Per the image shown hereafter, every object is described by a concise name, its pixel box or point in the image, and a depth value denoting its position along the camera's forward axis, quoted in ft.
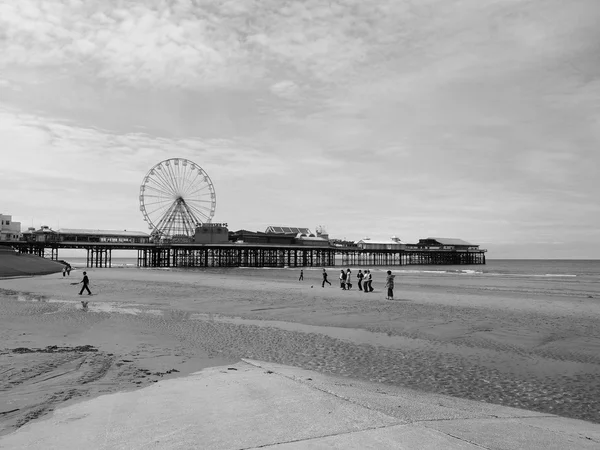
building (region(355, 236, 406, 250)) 452.76
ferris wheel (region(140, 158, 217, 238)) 318.86
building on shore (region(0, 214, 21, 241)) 283.30
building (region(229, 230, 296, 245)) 385.29
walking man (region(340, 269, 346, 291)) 107.57
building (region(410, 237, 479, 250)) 481.05
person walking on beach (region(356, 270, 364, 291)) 104.60
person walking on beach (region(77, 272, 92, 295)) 90.63
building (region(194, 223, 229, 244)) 356.18
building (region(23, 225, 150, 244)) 306.64
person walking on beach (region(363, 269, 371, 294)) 100.70
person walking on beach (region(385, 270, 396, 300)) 84.99
